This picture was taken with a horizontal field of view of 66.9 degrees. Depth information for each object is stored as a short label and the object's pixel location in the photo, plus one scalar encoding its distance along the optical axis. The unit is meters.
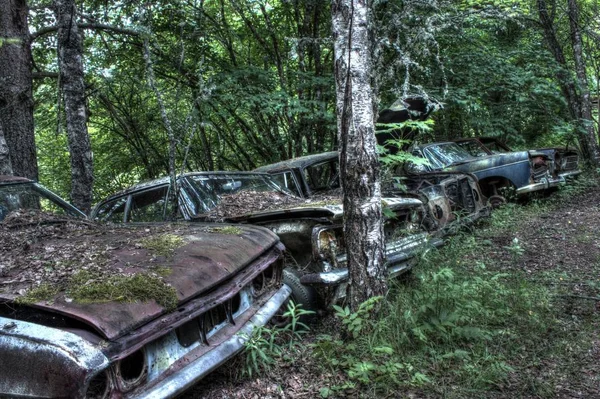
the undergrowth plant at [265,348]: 2.77
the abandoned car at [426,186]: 5.76
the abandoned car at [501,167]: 8.05
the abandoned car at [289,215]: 3.72
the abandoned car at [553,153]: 8.59
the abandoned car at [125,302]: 1.88
